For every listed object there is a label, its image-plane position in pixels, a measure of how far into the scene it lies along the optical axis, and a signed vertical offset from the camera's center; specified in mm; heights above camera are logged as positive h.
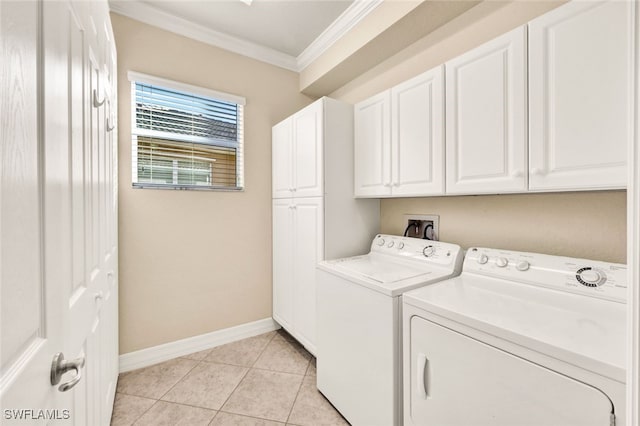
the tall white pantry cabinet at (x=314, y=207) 2016 +36
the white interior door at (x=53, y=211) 412 +2
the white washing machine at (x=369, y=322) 1307 -613
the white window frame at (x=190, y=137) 2111 +715
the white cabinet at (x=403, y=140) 1577 +479
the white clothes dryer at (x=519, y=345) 786 -460
